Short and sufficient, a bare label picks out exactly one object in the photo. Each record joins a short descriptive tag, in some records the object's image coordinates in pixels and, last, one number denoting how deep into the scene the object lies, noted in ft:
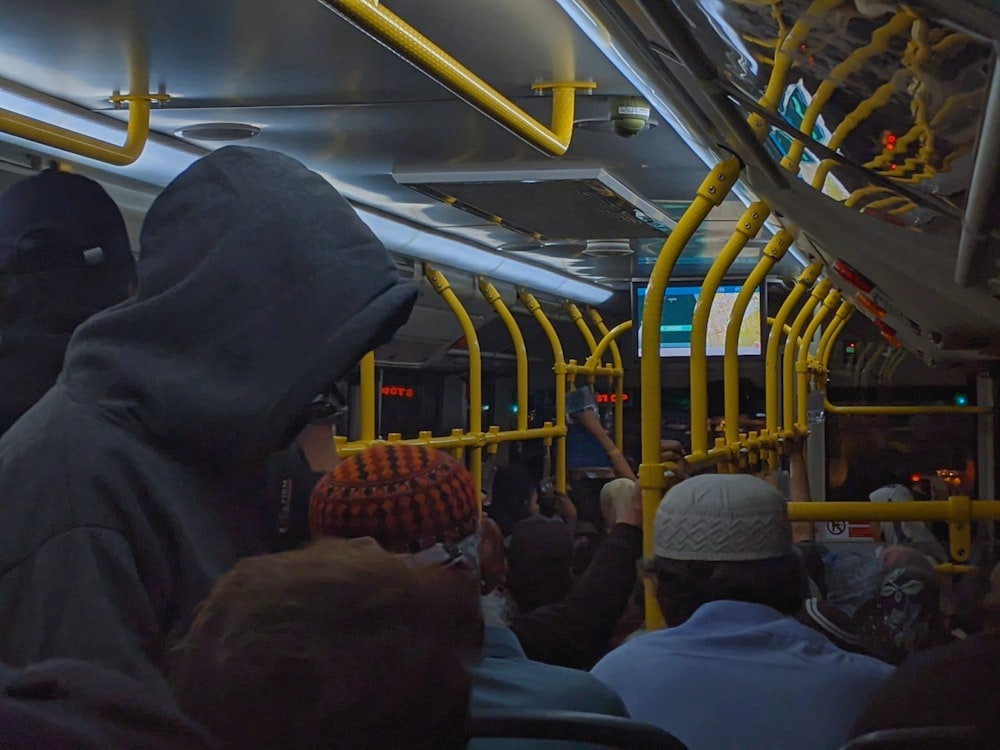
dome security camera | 11.79
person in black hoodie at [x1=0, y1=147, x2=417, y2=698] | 3.86
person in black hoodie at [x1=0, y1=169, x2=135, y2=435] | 5.07
